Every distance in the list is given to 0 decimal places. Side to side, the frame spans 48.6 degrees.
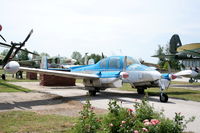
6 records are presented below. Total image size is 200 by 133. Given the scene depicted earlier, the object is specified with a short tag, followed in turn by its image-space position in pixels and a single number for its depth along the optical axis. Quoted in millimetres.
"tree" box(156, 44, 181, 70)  31547
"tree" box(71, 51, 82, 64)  167275
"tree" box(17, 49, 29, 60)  122050
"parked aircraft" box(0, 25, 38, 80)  23411
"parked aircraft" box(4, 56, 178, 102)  12723
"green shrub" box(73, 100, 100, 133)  4508
